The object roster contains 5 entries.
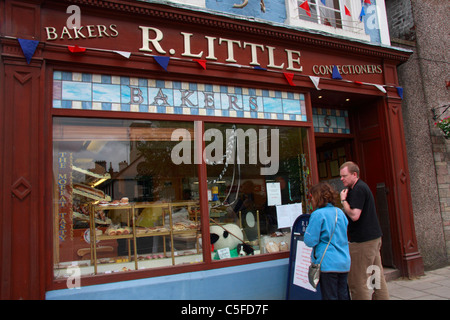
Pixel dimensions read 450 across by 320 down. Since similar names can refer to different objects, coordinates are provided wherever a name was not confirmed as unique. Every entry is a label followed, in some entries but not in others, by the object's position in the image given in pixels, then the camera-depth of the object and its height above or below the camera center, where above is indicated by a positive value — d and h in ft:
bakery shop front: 12.77 +2.72
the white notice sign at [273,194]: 18.20 +0.34
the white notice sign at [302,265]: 14.70 -2.90
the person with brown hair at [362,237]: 13.44 -1.68
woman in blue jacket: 11.19 -1.60
